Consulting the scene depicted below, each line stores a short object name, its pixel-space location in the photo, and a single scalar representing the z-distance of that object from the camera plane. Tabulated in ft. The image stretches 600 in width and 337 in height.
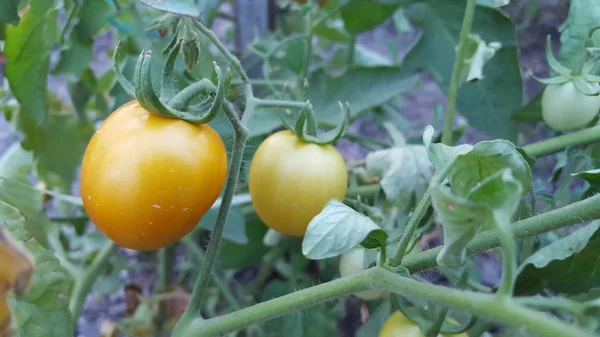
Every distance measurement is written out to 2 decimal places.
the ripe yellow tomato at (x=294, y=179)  0.79
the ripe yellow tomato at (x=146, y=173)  0.67
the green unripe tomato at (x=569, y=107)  0.82
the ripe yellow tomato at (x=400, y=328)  0.76
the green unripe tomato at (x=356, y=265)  0.83
